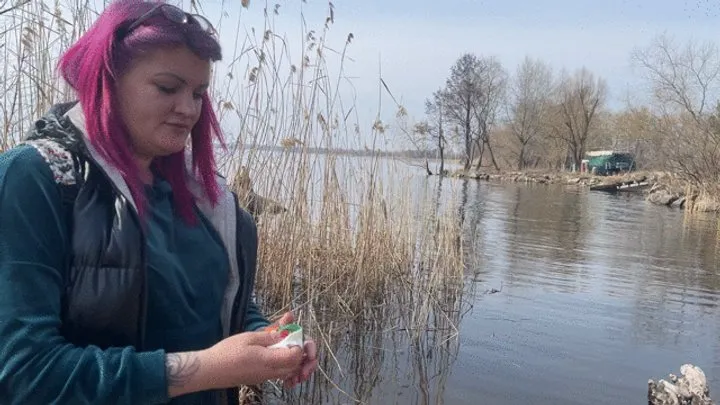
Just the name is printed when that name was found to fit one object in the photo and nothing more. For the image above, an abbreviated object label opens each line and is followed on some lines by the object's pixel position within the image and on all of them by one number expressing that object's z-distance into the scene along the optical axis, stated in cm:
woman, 96
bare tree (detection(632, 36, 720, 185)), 1841
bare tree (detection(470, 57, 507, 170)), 3675
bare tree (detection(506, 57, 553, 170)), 4191
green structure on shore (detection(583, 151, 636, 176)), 3584
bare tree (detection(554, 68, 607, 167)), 4028
